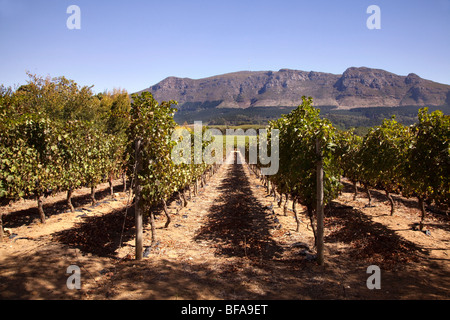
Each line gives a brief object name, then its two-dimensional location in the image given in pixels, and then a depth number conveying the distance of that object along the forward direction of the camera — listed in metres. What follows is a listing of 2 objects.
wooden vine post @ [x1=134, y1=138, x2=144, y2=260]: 7.68
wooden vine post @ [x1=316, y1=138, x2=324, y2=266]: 7.46
